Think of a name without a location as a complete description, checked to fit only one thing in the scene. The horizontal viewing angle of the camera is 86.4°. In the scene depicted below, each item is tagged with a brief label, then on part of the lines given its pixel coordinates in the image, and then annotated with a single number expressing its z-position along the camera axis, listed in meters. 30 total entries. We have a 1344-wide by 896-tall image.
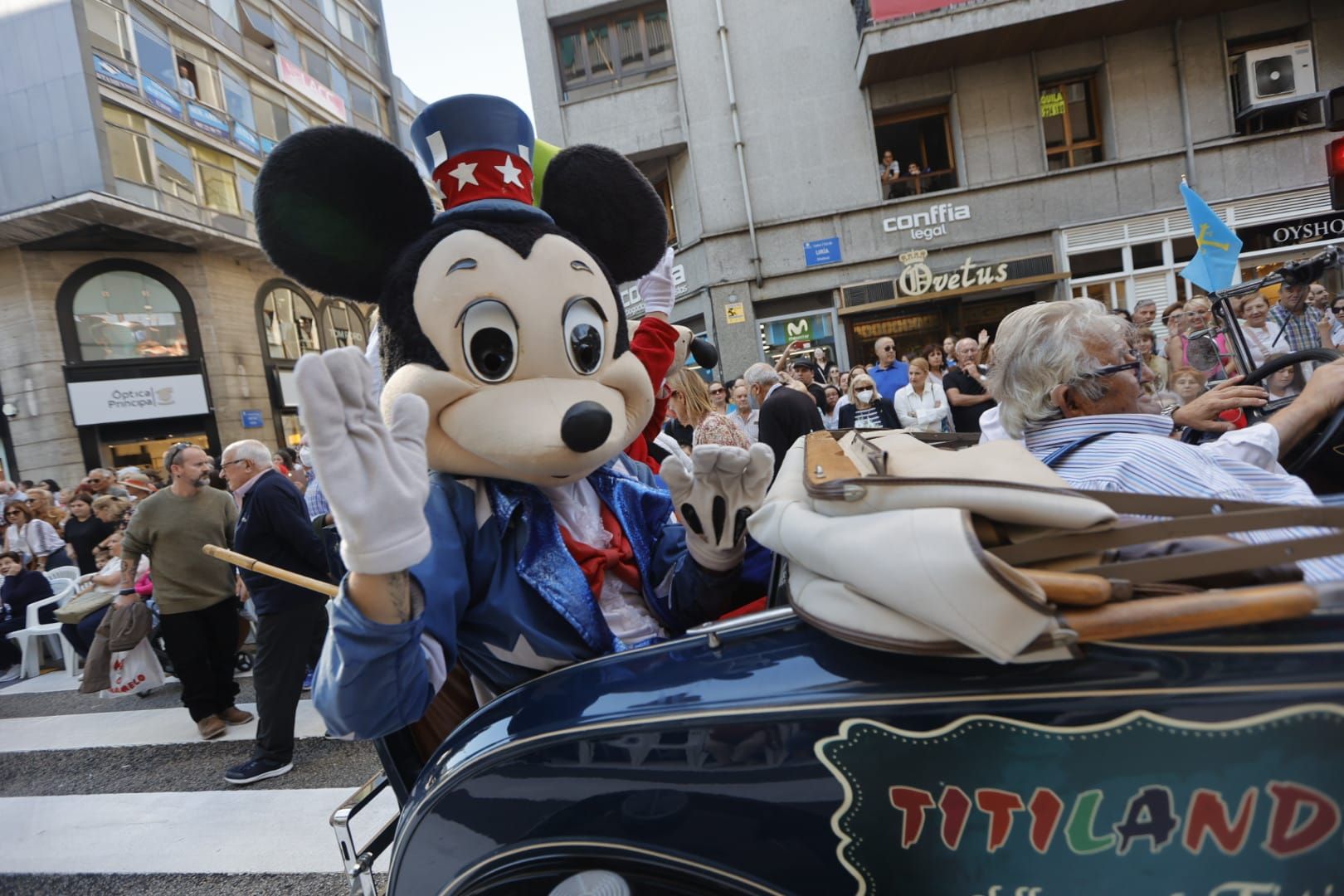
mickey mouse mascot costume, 1.51
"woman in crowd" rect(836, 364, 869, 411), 6.84
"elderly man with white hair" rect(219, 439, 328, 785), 3.74
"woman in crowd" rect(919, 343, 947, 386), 7.55
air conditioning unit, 11.63
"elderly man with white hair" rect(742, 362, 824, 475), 4.79
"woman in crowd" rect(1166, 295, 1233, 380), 5.29
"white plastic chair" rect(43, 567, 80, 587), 7.20
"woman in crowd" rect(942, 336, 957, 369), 8.91
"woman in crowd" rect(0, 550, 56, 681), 6.68
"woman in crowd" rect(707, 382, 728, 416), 7.33
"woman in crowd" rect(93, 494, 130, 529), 6.97
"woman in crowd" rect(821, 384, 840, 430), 7.25
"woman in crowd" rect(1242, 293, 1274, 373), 5.41
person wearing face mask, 6.41
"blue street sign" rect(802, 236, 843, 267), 12.88
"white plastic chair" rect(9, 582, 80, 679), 6.47
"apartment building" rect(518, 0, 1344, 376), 11.91
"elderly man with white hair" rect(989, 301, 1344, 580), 1.51
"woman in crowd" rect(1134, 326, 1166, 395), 4.77
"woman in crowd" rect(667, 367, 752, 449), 4.70
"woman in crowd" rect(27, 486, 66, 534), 8.47
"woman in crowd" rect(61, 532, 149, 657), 5.66
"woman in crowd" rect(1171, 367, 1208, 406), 3.60
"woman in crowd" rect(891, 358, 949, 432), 5.98
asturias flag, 4.17
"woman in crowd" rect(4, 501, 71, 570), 7.81
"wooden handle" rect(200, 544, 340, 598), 1.56
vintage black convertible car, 0.84
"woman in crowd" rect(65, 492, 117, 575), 7.28
